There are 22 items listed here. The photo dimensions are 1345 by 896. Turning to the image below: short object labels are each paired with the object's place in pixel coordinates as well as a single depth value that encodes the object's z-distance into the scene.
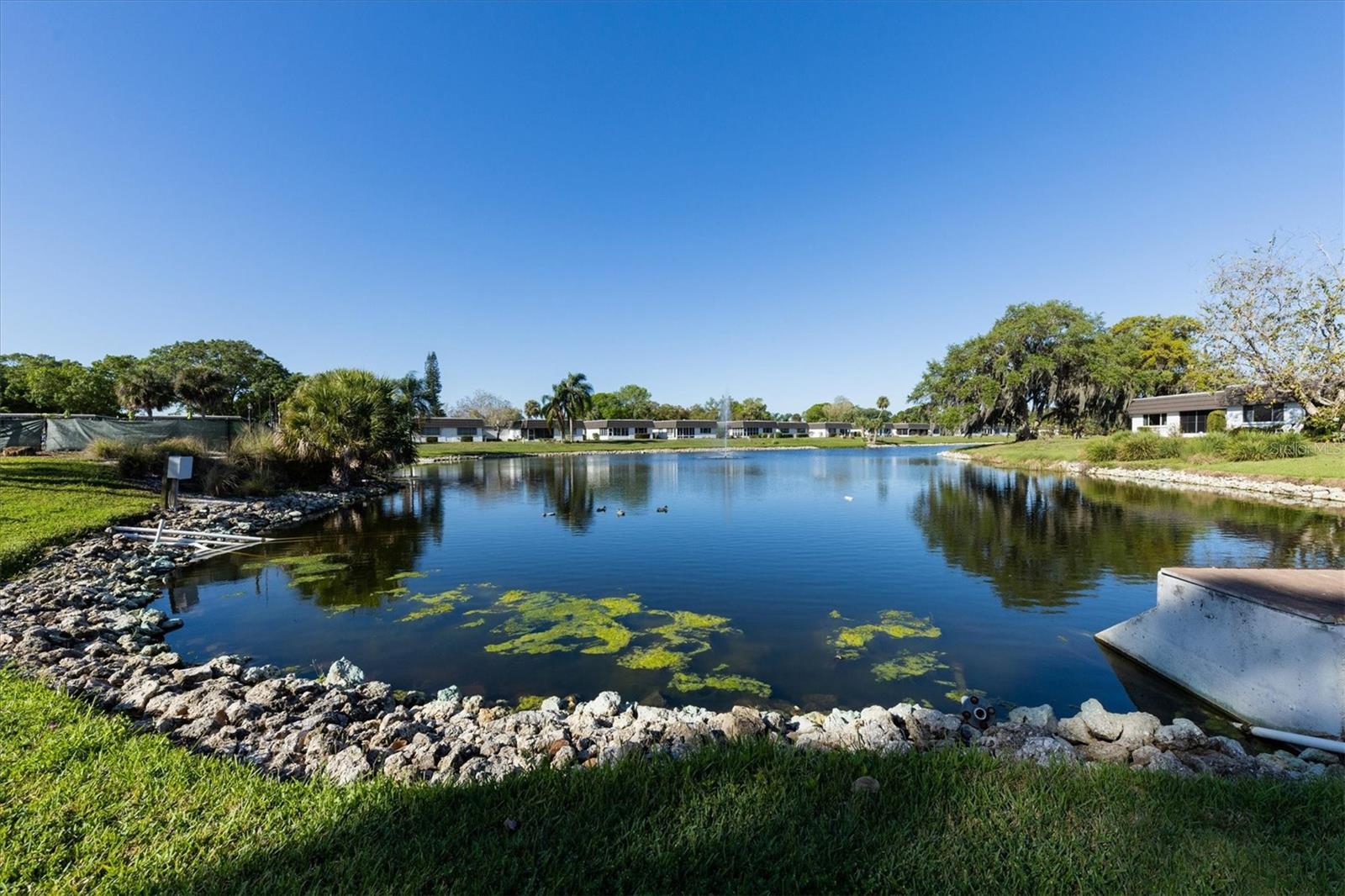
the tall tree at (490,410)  90.19
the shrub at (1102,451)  33.50
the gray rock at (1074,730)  4.79
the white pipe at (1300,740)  4.53
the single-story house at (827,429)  121.06
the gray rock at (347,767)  3.72
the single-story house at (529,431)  91.44
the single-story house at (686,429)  105.06
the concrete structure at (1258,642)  4.81
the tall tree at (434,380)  91.38
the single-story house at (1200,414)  36.41
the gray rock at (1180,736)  4.53
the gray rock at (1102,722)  4.78
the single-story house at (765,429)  111.56
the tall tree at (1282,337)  20.56
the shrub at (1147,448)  31.69
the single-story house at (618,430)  96.38
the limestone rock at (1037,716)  4.98
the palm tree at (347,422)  23.94
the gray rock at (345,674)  6.42
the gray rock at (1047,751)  3.89
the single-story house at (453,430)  82.38
